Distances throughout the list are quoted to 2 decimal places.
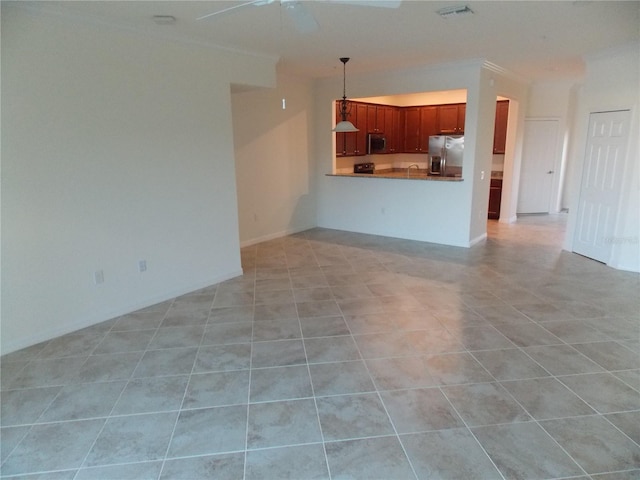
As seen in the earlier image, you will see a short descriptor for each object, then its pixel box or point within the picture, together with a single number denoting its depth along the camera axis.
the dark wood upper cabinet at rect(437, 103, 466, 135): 7.88
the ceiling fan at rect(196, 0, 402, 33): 2.18
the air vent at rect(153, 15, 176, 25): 3.28
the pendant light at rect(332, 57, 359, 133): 5.73
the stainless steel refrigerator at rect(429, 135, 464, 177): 7.45
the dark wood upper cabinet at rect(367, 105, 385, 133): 7.85
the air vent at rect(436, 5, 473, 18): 3.20
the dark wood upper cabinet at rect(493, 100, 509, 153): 7.49
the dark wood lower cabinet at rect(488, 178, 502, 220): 7.88
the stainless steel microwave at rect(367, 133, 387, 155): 7.94
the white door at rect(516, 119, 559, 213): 7.95
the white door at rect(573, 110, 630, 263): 4.96
